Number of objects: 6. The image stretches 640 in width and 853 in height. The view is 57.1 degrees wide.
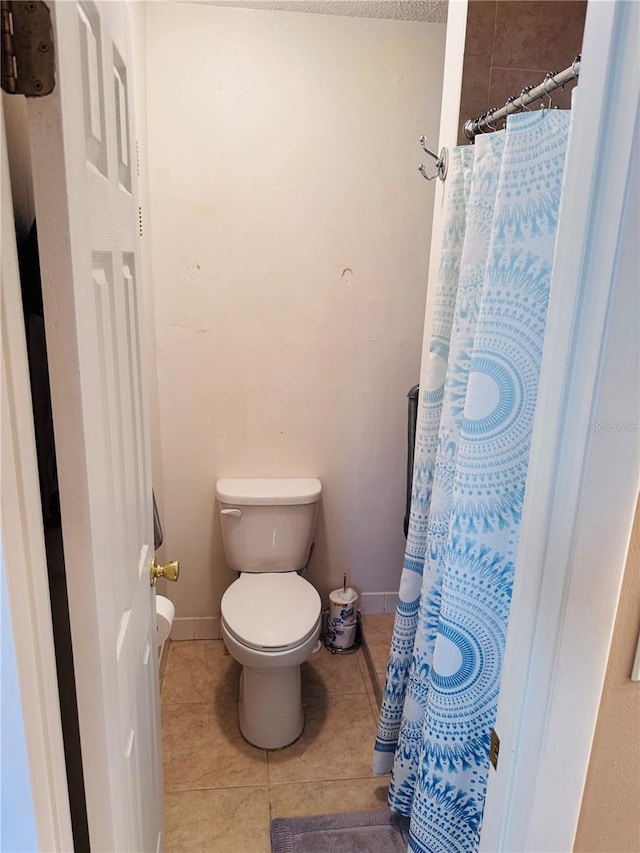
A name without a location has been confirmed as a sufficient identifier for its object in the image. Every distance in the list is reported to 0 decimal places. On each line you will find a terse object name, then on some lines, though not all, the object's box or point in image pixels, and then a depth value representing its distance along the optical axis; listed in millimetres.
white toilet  1861
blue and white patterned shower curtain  1122
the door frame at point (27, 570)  562
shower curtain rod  1078
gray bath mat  1604
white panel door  619
